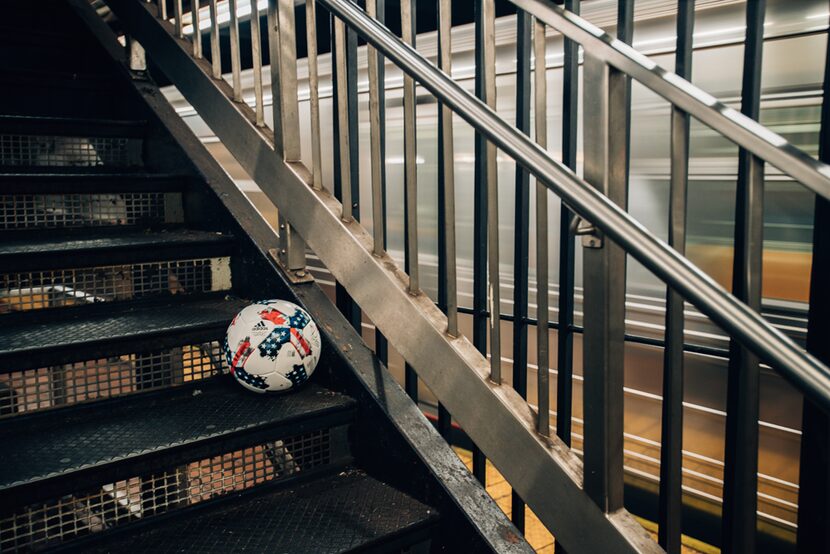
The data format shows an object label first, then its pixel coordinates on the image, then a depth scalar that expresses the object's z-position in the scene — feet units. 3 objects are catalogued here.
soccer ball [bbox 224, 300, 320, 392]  6.24
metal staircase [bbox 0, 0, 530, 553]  5.22
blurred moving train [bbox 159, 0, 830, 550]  8.78
